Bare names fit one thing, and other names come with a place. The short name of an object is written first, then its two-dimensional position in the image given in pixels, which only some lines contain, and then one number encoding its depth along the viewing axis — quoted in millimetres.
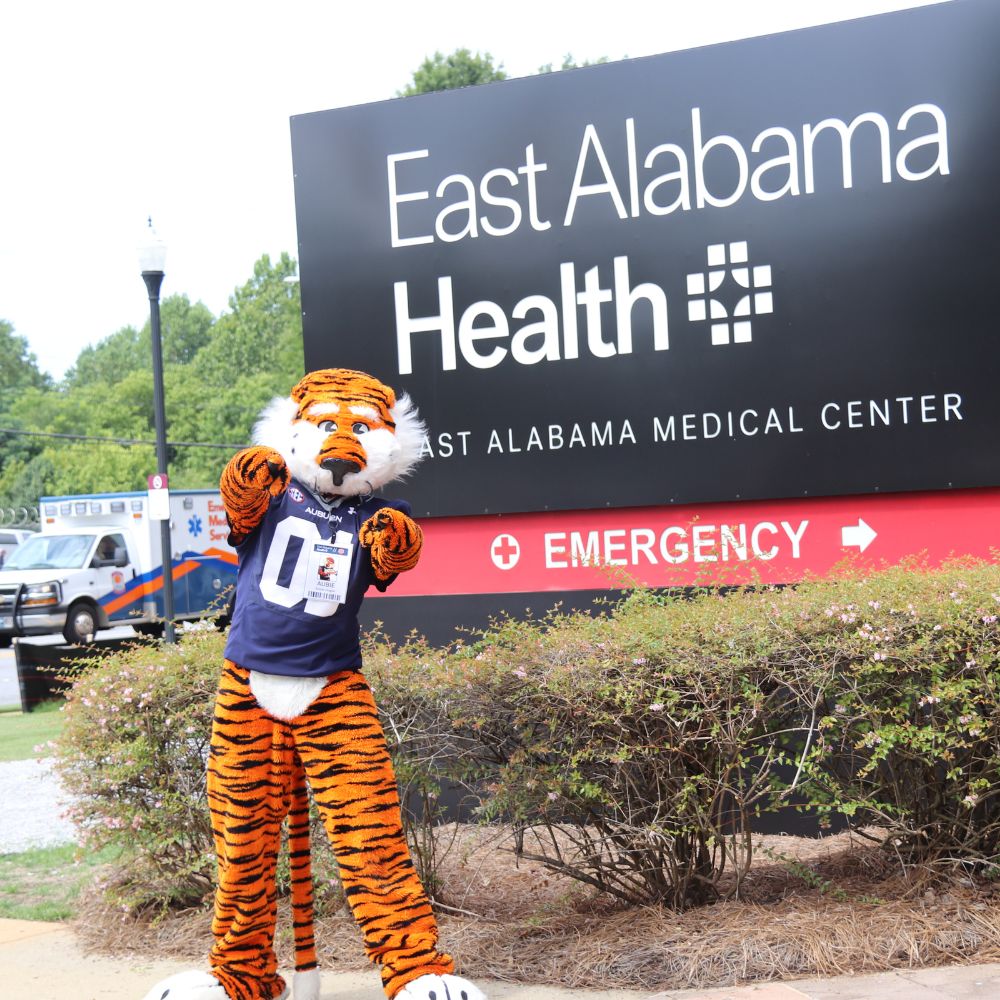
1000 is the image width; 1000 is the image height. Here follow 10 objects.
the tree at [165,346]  85375
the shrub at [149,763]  4824
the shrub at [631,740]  4188
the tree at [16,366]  84250
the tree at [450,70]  32719
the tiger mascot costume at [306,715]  3785
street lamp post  13844
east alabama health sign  5855
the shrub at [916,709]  4109
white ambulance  20781
